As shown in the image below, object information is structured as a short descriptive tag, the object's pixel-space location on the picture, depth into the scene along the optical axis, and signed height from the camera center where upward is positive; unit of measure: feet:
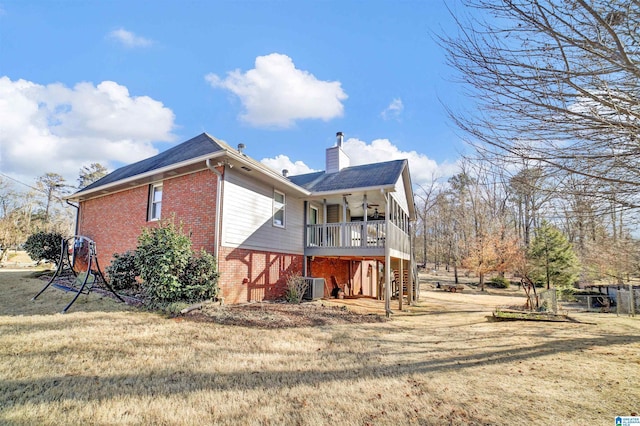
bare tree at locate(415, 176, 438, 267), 129.08 +24.57
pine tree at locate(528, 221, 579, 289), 78.89 +0.45
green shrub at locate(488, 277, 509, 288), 95.25 -6.35
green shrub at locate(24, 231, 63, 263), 48.26 +1.16
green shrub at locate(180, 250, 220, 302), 27.50 -1.91
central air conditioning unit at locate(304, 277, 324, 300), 39.24 -3.79
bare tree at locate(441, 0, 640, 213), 11.57 +7.13
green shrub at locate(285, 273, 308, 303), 37.19 -3.59
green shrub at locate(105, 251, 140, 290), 30.55 -1.56
